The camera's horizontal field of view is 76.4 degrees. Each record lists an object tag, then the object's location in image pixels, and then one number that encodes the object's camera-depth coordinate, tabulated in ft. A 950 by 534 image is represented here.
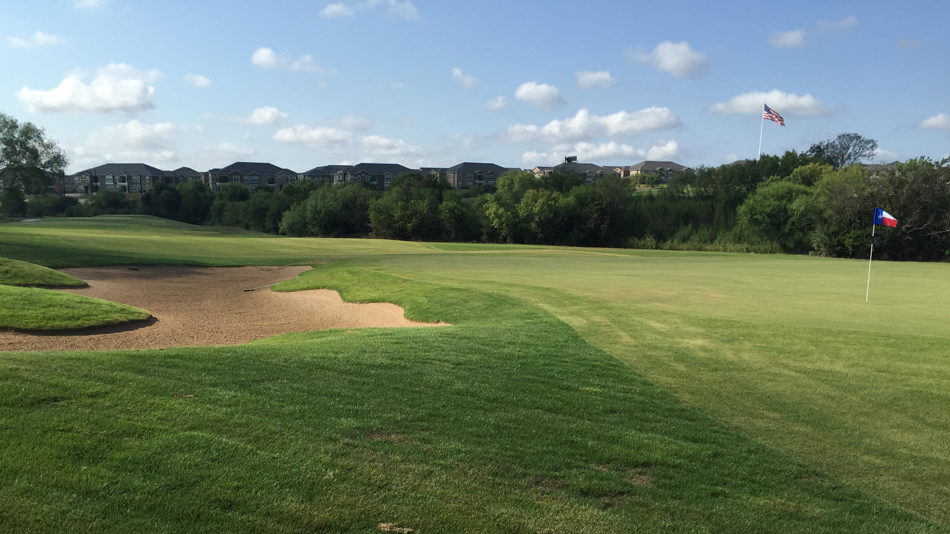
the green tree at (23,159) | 257.96
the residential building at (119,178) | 550.36
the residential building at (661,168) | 572.51
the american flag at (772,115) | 206.69
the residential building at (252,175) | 549.13
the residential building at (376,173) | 535.97
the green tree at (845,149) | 416.05
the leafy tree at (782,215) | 204.74
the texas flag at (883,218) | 62.49
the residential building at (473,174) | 558.97
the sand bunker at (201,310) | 45.38
